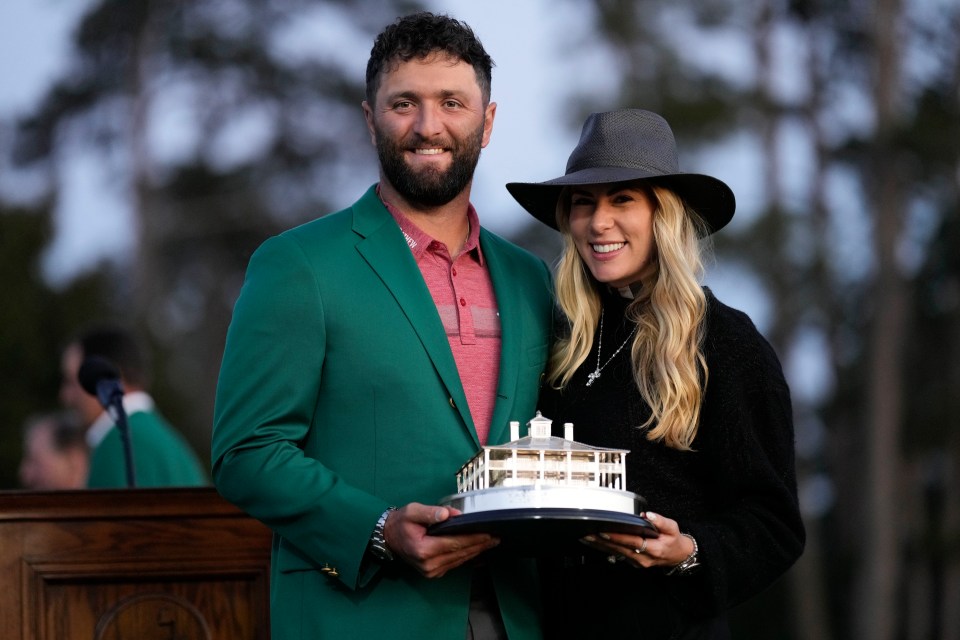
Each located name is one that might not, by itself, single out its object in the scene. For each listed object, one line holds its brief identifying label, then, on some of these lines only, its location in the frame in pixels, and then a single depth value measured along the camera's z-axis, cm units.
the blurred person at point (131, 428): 1497
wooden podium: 1064
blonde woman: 909
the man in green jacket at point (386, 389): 879
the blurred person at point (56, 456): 2095
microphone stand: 1191
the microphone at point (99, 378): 1237
